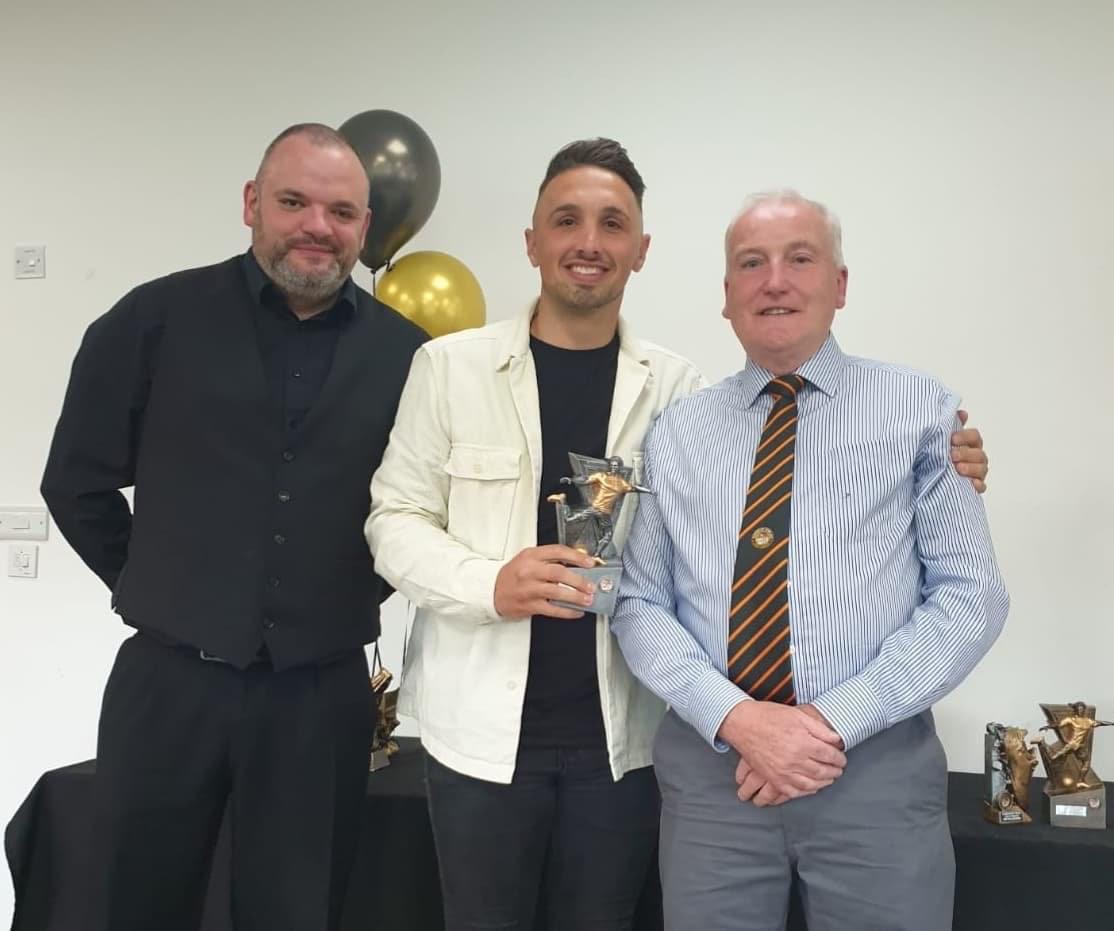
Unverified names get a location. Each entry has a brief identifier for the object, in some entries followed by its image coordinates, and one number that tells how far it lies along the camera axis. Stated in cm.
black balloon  232
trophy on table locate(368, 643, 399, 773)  226
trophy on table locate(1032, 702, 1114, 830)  199
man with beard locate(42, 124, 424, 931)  159
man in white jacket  149
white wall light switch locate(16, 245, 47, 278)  304
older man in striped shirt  126
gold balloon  235
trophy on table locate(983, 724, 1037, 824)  200
